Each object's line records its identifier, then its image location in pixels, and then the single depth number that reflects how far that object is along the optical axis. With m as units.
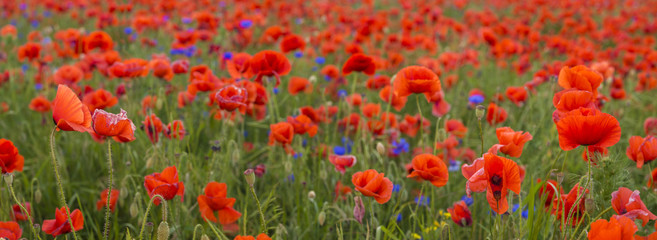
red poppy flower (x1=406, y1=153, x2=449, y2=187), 1.44
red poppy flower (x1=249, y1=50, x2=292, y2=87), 2.10
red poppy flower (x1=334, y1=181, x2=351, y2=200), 1.97
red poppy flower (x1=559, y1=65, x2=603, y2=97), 1.44
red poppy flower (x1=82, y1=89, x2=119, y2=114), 2.06
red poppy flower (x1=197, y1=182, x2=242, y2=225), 1.55
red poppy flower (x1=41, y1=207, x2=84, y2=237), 1.43
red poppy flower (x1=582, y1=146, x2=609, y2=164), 1.44
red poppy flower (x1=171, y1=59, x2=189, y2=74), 2.54
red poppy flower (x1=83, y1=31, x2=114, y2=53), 2.82
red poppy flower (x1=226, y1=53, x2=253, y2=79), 2.15
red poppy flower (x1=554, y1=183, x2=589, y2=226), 1.39
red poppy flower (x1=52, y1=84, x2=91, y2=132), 1.17
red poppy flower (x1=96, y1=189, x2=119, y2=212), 1.90
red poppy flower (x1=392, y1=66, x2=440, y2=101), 1.67
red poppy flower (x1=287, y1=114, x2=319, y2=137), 2.01
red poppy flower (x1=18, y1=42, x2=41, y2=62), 2.92
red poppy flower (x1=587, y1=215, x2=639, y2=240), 1.06
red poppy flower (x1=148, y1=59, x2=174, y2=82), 2.38
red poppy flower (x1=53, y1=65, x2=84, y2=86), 2.52
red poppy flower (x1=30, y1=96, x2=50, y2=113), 2.48
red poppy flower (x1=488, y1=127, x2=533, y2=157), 1.39
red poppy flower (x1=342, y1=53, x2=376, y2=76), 2.21
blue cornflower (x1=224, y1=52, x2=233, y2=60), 3.21
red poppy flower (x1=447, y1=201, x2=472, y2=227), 1.67
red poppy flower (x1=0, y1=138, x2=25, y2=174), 1.44
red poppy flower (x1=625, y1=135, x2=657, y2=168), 1.51
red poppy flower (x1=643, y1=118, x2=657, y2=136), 2.22
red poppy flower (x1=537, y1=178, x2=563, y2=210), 1.49
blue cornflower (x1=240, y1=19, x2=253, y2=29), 3.88
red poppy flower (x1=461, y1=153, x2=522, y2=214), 1.17
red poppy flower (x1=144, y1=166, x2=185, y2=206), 1.42
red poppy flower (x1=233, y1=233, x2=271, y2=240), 1.19
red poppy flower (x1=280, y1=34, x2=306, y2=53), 2.80
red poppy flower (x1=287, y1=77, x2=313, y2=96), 2.67
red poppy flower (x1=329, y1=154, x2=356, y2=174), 1.77
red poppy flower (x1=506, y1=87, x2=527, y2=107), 2.64
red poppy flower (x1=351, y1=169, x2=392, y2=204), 1.37
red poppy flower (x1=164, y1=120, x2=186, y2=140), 1.89
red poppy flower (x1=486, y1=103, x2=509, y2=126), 2.44
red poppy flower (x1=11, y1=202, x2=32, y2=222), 1.73
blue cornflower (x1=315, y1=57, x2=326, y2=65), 4.07
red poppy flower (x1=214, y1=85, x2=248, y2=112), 1.79
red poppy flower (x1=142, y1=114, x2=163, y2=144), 1.92
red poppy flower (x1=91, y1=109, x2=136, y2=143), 1.23
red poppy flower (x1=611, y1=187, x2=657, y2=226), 1.22
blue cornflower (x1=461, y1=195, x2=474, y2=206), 2.09
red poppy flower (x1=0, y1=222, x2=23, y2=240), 1.36
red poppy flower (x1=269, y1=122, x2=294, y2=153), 1.85
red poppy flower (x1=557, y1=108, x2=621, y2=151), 1.15
